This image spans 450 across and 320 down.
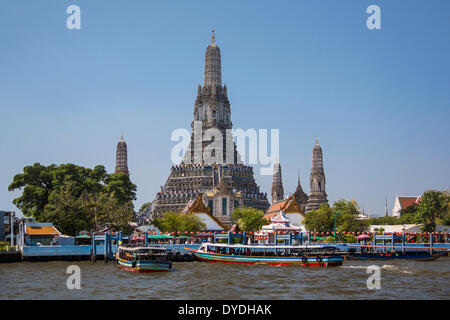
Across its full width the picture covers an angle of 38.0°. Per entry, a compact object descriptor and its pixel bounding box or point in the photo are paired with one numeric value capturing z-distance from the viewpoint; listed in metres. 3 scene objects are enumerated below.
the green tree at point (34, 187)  86.12
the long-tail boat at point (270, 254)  59.44
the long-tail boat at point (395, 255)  69.44
